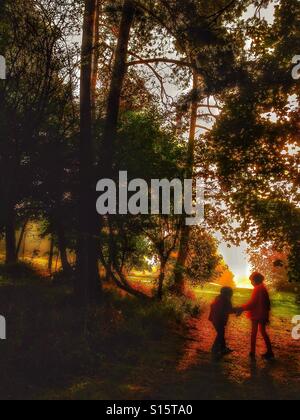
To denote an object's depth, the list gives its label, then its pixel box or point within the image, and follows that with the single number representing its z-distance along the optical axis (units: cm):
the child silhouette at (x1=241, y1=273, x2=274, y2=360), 905
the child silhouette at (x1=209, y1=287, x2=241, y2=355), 917
